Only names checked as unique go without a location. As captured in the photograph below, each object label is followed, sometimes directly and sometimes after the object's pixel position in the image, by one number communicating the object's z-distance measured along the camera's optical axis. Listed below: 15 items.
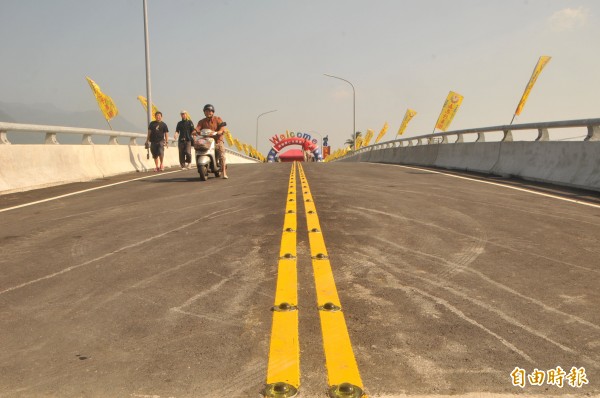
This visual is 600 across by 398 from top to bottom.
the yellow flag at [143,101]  27.45
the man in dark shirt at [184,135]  17.50
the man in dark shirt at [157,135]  18.38
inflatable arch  114.31
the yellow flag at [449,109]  34.62
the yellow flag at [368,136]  80.06
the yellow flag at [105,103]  25.75
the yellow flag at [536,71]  23.17
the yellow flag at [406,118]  49.28
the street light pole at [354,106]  59.81
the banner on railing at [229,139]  78.31
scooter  13.73
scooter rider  13.79
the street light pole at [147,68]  25.31
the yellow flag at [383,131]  68.62
